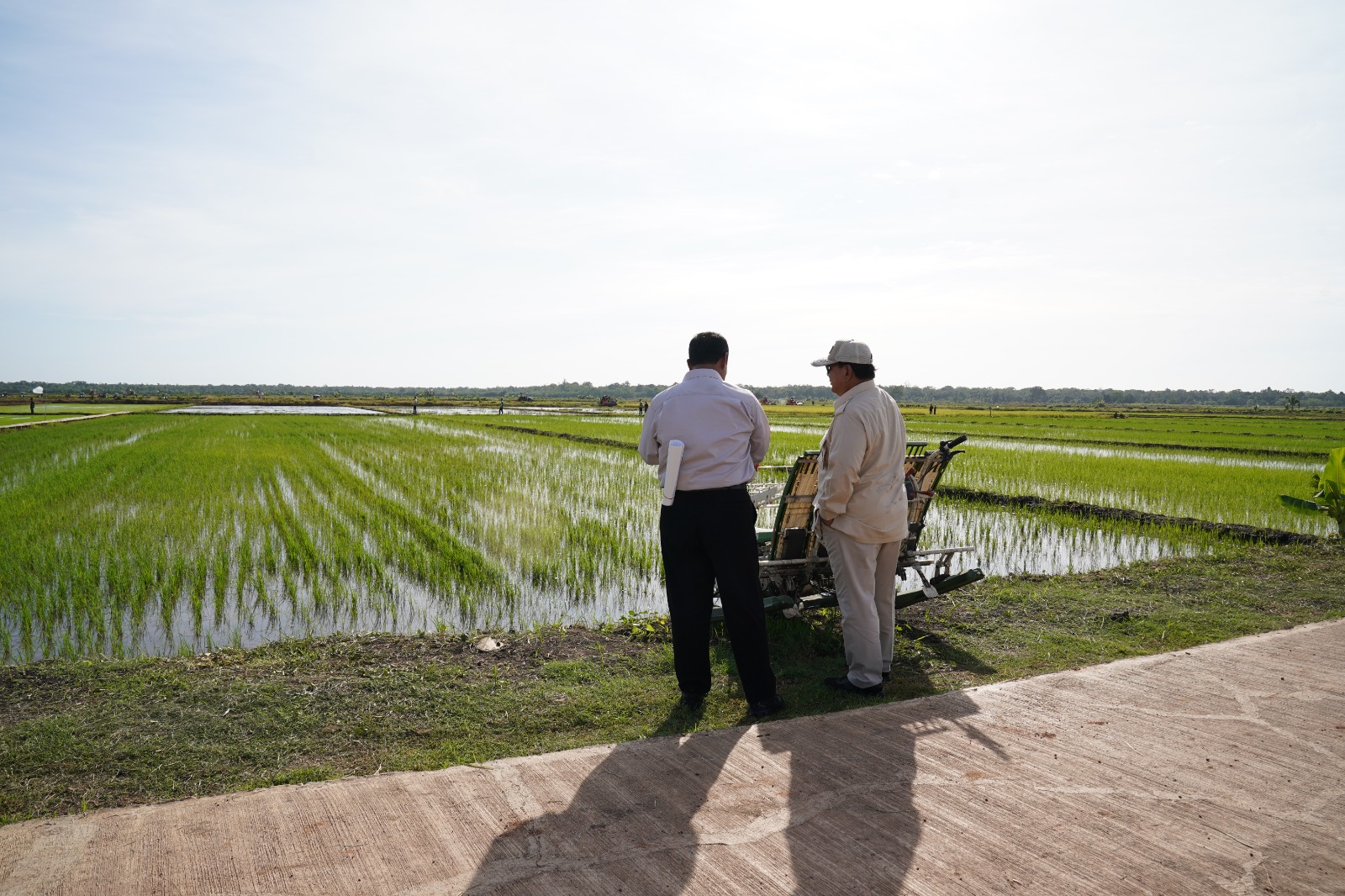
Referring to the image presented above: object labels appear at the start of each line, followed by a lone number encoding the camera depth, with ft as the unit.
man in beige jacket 11.89
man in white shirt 11.35
